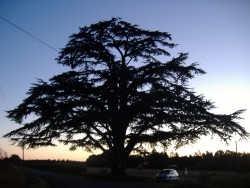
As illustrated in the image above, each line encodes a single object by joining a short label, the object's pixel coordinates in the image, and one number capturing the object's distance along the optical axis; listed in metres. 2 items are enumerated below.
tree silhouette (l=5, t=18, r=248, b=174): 23.28
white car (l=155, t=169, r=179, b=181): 23.56
